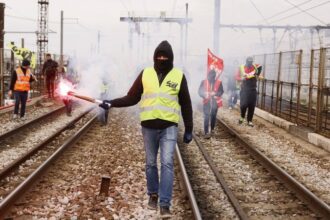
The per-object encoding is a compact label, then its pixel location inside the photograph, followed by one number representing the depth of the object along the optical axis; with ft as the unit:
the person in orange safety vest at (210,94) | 42.65
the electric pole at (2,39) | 65.62
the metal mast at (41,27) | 171.12
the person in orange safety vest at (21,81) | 50.31
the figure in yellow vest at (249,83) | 51.26
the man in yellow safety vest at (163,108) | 19.58
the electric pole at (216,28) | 85.29
